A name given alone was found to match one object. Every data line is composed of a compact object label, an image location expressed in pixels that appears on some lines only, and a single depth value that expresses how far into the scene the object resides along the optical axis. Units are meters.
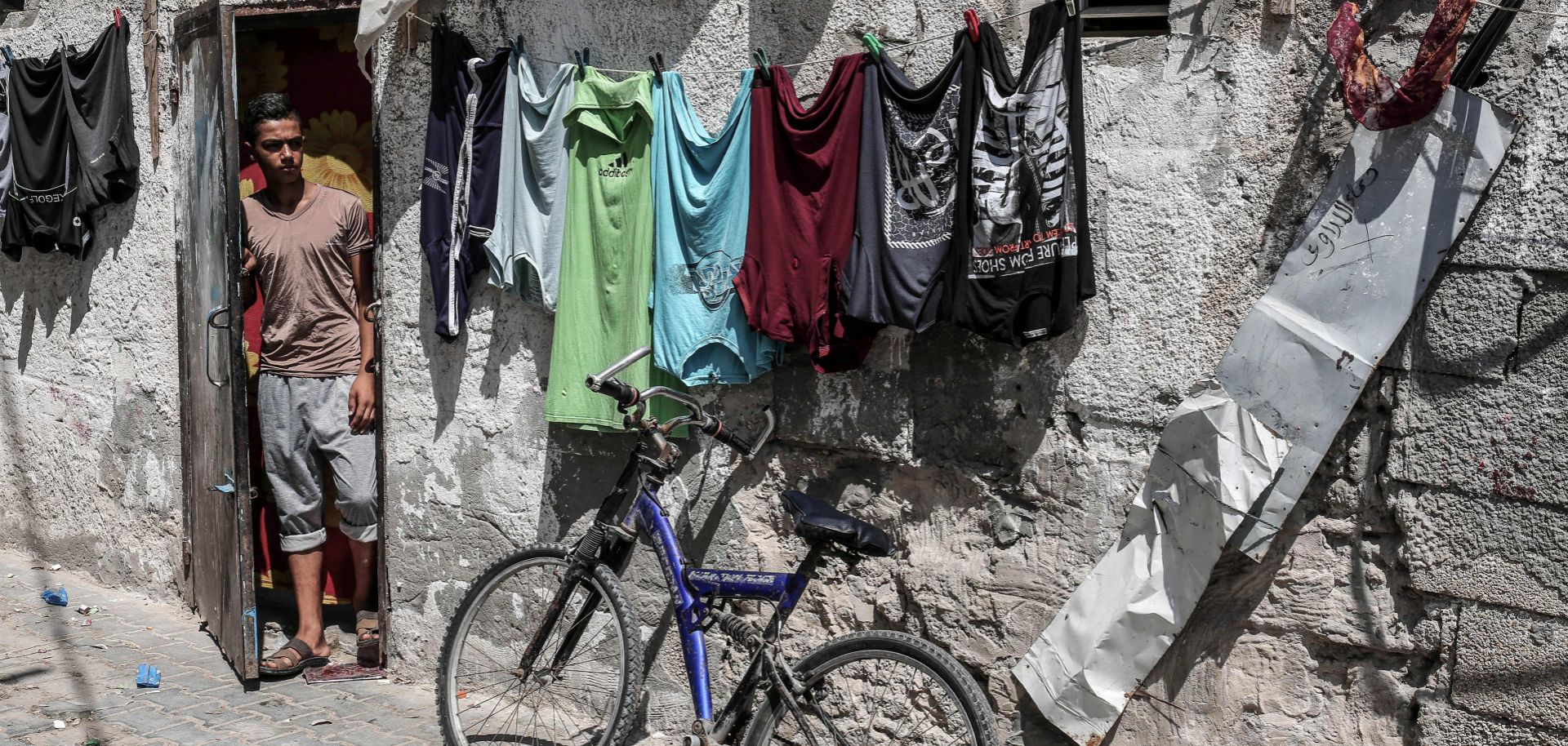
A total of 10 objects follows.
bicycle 3.31
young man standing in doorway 4.94
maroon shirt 3.62
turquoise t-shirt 3.89
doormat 4.93
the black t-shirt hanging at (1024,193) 3.25
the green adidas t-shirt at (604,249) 4.02
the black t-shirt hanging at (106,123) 5.78
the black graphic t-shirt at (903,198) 3.48
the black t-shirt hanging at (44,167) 6.00
